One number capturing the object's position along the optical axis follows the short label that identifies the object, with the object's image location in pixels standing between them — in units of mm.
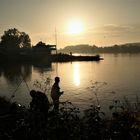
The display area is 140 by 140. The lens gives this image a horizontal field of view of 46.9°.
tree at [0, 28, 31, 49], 66744
